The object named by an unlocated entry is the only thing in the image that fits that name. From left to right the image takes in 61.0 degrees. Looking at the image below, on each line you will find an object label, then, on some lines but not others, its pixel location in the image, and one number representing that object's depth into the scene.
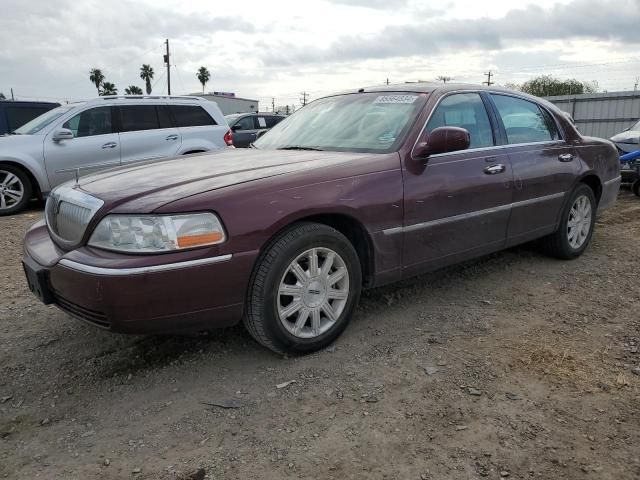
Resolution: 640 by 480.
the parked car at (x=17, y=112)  11.26
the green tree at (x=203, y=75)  86.25
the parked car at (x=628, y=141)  9.99
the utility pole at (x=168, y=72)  47.97
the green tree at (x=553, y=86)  52.38
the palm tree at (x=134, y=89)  70.25
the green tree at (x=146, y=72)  86.99
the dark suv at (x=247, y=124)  14.95
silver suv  7.97
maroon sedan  2.66
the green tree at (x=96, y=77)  80.69
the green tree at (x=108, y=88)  73.38
